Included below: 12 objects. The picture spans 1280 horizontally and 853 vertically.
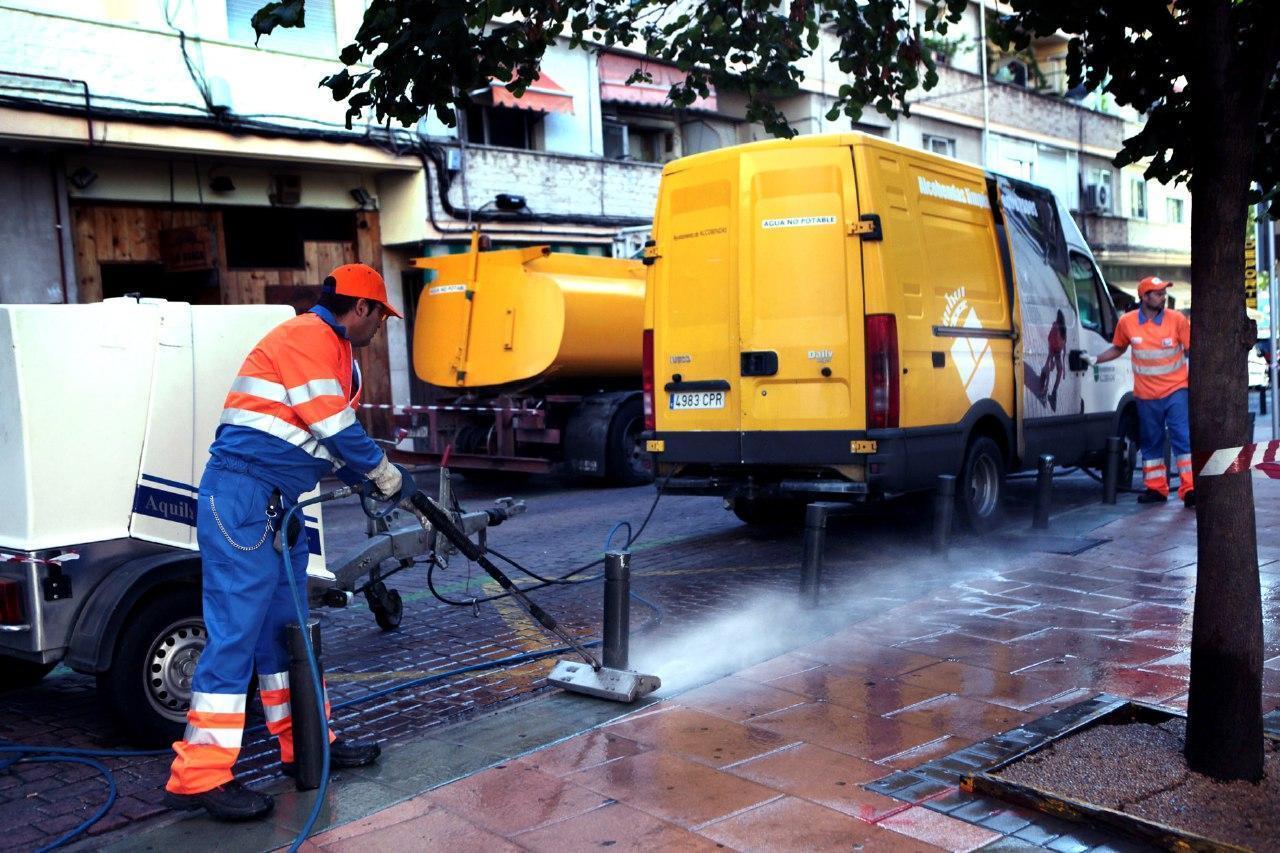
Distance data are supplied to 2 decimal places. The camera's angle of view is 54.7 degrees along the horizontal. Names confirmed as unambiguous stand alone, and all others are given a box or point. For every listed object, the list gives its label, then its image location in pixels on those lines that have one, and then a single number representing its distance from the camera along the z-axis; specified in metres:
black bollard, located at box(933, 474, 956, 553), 8.03
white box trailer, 4.56
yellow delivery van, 7.82
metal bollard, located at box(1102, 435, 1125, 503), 10.48
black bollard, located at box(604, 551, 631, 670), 5.35
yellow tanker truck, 13.08
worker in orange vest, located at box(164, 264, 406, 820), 4.11
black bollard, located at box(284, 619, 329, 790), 4.22
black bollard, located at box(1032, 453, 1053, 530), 9.28
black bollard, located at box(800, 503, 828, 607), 6.90
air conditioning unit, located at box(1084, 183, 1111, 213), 36.50
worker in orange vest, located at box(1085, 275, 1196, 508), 10.17
